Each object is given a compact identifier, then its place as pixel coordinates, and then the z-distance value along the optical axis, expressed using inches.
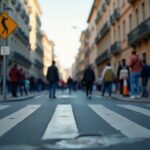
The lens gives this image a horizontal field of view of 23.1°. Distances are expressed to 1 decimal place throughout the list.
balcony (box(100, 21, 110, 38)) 1995.3
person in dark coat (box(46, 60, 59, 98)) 697.0
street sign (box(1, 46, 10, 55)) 648.4
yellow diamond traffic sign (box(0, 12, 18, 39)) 625.0
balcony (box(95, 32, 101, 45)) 2482.8
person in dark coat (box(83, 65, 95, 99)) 698.2
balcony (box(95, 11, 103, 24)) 2355.9
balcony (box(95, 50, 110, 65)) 2036.4
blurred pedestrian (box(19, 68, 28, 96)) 823.7
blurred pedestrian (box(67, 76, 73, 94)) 1195.9
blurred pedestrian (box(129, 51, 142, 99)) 609.0
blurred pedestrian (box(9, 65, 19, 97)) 756.5
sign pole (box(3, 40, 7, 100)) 651.5
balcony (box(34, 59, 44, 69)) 3219.7
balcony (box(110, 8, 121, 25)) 1648.1
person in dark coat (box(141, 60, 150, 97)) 693.9
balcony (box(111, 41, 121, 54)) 1645.3
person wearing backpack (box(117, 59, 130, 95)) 714.7
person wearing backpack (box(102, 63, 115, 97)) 726.5
